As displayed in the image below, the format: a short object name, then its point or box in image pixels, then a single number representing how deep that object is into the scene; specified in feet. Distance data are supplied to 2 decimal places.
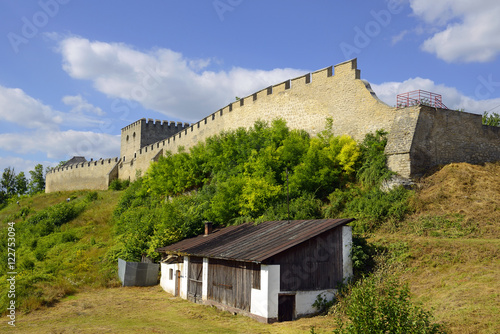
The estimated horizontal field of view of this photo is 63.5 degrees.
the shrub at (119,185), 141.08
